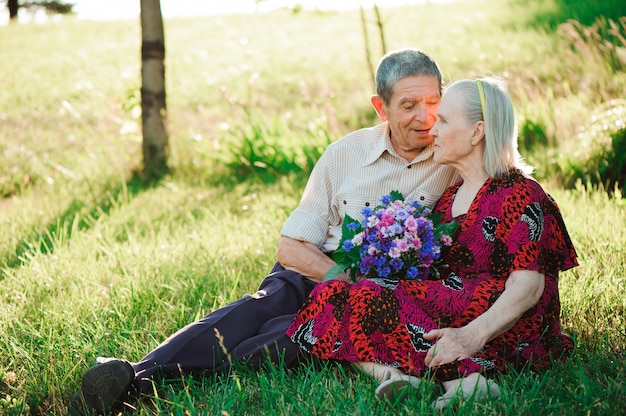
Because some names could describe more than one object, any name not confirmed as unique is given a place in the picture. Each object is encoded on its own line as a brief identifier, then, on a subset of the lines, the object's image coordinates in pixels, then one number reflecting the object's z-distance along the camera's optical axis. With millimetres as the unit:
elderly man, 3459
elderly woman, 3086
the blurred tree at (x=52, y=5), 30178
